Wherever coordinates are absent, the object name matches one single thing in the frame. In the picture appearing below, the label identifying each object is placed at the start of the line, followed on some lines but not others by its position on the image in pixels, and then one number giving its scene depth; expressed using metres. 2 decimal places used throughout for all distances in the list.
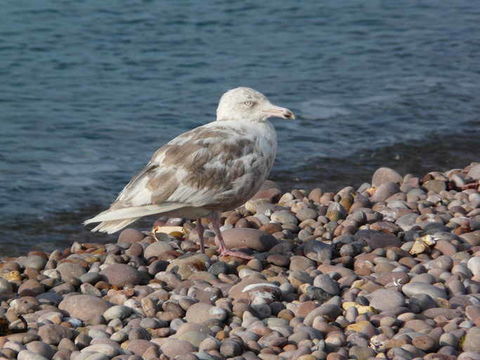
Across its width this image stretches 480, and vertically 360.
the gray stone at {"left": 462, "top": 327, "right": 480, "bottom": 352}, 10.49
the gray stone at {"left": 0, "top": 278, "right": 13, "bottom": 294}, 13.14
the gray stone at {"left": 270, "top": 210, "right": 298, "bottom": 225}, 15.58
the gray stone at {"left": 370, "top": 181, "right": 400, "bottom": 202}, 17.03
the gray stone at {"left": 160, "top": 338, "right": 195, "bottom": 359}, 10.60
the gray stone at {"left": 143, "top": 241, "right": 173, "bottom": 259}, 14.16
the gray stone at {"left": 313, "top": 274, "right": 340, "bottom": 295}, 12.33
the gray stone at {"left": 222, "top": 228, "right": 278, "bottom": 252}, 14.12
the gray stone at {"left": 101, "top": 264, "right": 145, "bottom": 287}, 13.15
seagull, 13.23
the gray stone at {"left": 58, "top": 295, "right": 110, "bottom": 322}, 11.93
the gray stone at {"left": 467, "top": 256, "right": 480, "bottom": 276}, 12.79
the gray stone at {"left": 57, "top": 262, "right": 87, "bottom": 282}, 13.45
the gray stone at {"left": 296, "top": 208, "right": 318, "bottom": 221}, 15.78
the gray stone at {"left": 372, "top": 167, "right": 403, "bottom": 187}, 18.03
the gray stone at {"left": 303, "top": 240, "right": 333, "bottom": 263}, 13.70
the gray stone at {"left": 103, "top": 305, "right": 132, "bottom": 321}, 11.81
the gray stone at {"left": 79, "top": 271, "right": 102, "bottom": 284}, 13.23
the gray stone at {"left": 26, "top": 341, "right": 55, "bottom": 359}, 10.80
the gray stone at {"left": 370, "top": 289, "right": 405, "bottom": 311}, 11.66
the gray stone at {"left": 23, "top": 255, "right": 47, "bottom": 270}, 14.20
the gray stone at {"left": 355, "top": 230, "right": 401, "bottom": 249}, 14.23
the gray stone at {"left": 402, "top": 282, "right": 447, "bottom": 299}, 12.00
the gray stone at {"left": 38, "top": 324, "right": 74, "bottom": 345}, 11.20
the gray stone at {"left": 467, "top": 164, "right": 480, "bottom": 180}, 17.80
